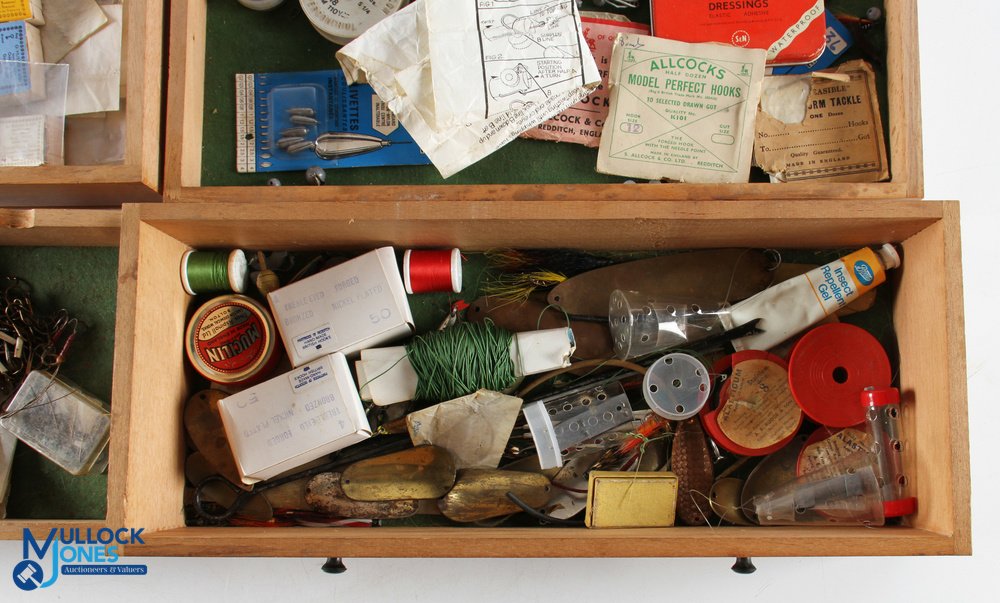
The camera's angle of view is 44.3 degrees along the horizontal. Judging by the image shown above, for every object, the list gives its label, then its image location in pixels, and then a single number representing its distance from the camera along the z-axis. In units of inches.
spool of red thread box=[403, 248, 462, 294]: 24.8
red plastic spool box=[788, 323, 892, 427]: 24.3
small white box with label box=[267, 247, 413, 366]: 24.7
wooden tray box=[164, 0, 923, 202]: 24.0
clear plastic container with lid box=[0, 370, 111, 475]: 25.1
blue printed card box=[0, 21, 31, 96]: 25.1
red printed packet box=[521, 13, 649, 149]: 25.0
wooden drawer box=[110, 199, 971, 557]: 23.1
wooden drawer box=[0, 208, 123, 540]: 23.0
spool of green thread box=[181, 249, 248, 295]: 24.9
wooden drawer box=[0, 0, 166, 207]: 24.0
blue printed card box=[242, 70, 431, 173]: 25.0
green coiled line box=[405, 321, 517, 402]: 24.6
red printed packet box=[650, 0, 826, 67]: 24.7
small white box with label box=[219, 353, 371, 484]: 24.3
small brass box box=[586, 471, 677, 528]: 24.0
